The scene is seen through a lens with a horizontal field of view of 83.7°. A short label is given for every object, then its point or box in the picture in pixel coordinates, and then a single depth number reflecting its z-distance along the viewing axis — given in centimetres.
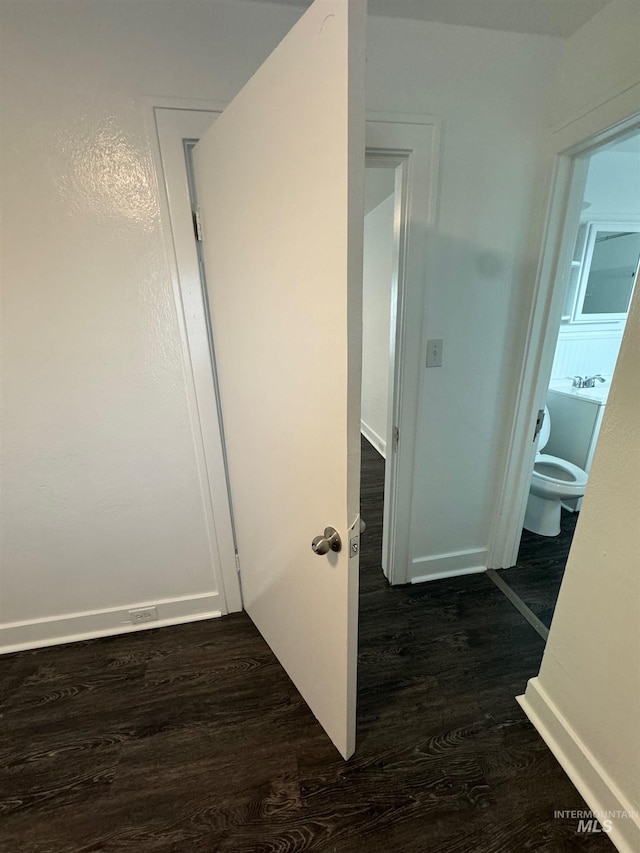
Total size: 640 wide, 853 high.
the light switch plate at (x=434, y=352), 152
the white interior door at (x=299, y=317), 67
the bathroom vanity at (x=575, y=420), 227
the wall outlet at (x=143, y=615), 167
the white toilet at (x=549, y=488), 208
